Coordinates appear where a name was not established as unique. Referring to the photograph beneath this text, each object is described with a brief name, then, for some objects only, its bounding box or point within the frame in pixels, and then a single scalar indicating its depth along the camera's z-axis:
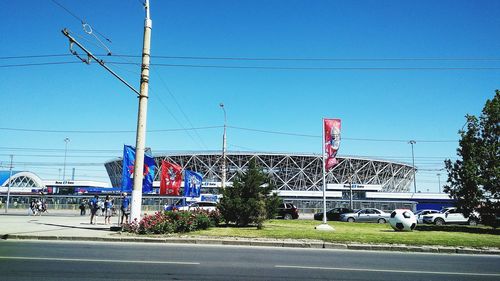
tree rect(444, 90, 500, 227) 24.41
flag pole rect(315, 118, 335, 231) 20.35
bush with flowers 15.80
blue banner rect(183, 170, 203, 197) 33.09
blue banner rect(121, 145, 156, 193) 19.14
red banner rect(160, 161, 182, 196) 29.56
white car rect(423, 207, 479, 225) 32.72
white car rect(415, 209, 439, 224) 35.22
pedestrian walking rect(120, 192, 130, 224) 21.59
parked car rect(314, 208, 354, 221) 37.41
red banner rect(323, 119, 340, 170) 23.27
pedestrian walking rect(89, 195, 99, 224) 23.53
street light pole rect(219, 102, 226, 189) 34.84
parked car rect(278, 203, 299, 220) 35.19
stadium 101.31
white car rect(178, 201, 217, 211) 34.03
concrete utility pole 17.06
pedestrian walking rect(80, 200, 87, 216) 36.57
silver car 34.59
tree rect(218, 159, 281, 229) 20.45
